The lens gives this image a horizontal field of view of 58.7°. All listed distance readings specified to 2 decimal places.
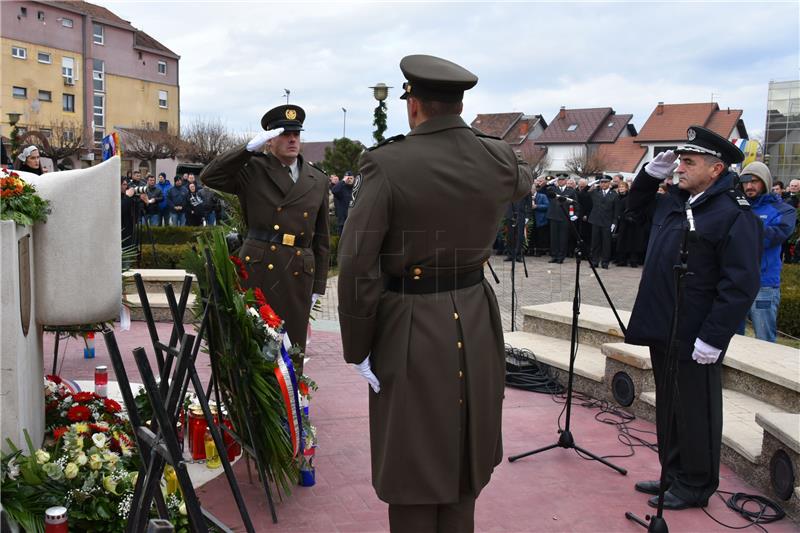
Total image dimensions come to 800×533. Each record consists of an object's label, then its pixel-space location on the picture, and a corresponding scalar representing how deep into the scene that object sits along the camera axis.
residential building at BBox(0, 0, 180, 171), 48.91
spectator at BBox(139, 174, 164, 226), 18.84
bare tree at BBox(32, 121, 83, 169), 37.10
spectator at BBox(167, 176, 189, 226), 19.58
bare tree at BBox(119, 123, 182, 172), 45.84
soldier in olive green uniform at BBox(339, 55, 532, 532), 2.74
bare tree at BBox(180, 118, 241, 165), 47.50
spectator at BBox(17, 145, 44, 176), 8.26
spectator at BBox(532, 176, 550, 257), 18.23
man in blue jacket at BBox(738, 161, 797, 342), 6.57
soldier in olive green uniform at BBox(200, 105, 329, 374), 5.00
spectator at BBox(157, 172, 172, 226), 19.64
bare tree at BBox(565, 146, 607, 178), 55.81
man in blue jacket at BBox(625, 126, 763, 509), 3.87
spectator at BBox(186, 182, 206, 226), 19.50
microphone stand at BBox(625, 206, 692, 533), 3.60
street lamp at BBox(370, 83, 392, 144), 18.48
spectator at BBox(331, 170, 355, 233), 18.69
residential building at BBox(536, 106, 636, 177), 61.84
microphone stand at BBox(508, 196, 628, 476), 4.66
